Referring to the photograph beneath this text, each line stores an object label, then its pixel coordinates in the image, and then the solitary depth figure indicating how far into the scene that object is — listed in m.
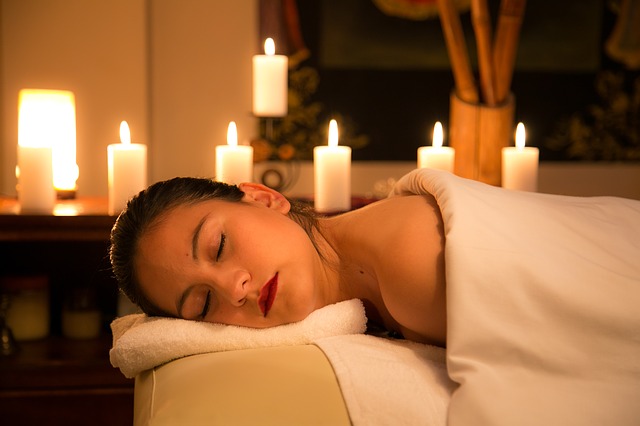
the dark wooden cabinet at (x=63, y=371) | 1.61
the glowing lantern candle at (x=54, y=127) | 1.89
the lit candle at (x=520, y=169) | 1.81
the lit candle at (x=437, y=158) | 1.80
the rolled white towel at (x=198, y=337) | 1.03
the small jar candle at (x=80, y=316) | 1.84
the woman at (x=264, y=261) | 1.05
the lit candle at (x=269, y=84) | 1.85
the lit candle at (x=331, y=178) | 1.76
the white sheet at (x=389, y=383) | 0.83
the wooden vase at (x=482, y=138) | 1.98
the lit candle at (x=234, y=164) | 1.75
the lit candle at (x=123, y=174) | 1.67
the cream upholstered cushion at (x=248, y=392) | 0.82
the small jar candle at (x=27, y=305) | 1.79
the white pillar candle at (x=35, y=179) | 1.65
